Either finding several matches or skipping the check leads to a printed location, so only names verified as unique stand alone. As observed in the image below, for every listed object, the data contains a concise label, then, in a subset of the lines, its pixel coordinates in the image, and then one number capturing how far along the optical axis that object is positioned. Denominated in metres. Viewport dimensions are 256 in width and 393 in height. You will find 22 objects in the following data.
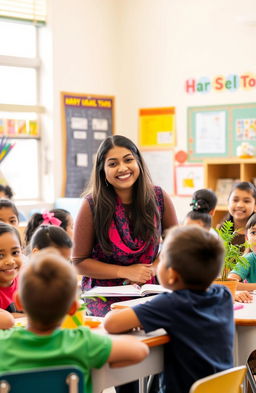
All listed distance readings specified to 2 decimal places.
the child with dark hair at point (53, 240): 3.02
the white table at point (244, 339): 2.61
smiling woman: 3.15
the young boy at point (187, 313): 2.15
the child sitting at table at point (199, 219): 4.27
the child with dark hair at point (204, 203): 4.60
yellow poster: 7.39
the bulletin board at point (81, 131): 7.34
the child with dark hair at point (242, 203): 4.61
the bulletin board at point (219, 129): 6.80
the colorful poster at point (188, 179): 7.17
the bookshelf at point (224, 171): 6.42
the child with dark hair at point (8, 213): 4.13
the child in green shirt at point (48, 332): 1.87
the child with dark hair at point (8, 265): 2.82
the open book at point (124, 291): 2.77
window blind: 6.98
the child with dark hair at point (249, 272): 3.18
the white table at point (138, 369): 2.05
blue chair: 1.75
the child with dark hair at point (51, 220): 3.94
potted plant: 2.82
